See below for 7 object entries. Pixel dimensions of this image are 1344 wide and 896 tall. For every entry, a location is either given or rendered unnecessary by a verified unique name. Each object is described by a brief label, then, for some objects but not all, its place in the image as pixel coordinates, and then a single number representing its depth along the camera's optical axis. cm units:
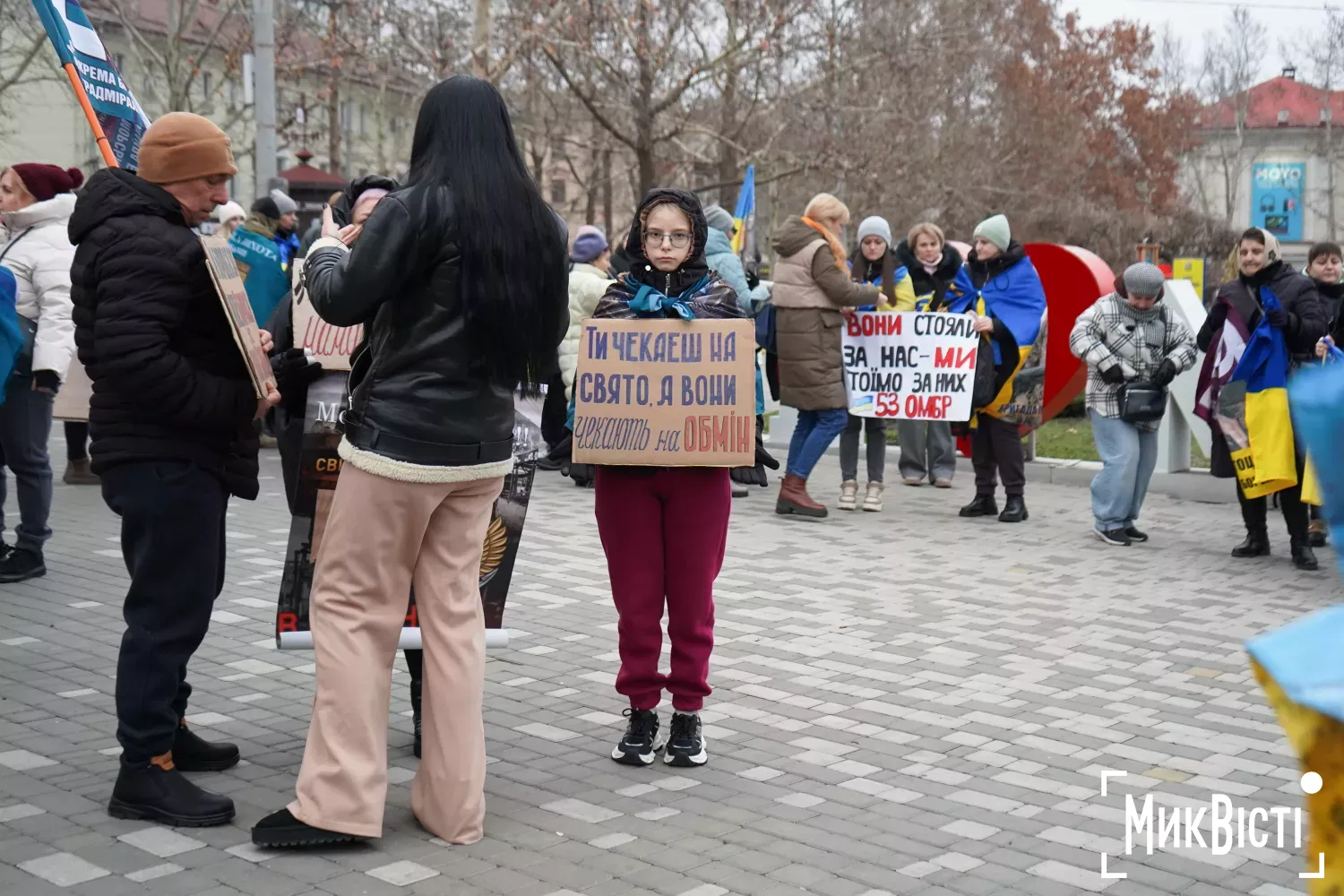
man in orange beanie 431
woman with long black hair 414
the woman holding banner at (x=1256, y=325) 903
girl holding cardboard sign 516
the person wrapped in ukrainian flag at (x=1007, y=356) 1075
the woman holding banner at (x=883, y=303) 1103
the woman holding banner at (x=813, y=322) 1040
